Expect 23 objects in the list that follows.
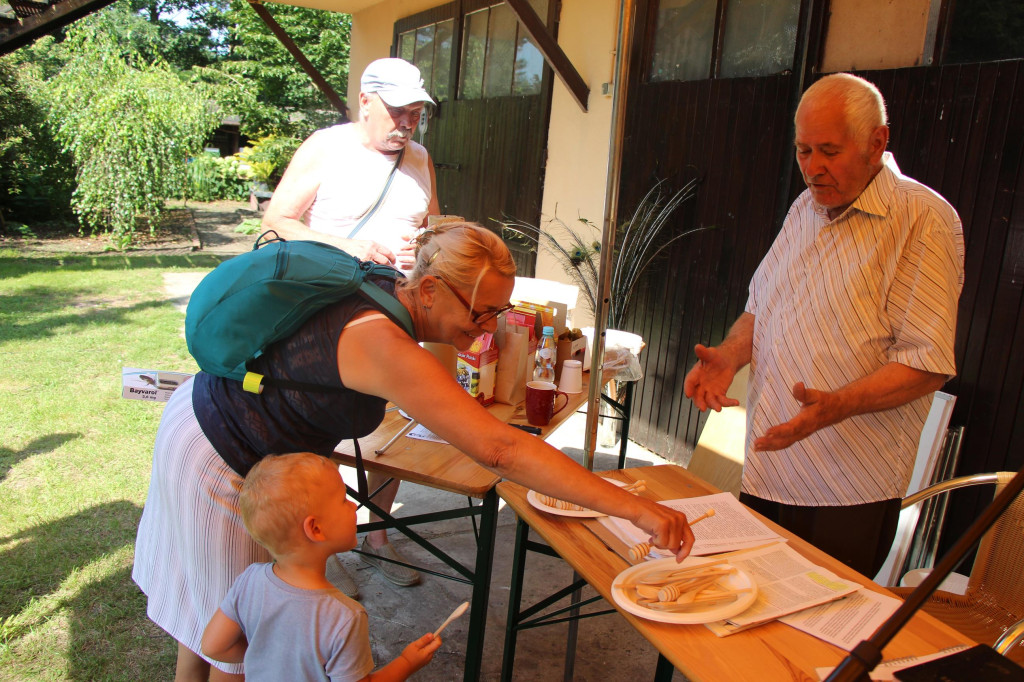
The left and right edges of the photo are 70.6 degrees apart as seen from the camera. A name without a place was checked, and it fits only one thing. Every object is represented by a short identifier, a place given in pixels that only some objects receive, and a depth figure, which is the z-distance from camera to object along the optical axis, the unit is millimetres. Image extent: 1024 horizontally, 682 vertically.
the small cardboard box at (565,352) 3172
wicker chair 2023
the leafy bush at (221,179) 16922
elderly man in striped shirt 1770
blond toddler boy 1494
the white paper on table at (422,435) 2404
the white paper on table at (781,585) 1397
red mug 2623
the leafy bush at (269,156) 18531
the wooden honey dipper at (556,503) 1846
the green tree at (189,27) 27625
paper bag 2789
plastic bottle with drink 3004
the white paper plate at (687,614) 1381
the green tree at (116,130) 10305
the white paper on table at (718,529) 1696
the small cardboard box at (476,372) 2701
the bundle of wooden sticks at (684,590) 1421
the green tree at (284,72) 19969
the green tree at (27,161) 11414
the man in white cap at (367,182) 2822
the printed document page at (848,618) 1356
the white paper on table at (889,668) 1233
